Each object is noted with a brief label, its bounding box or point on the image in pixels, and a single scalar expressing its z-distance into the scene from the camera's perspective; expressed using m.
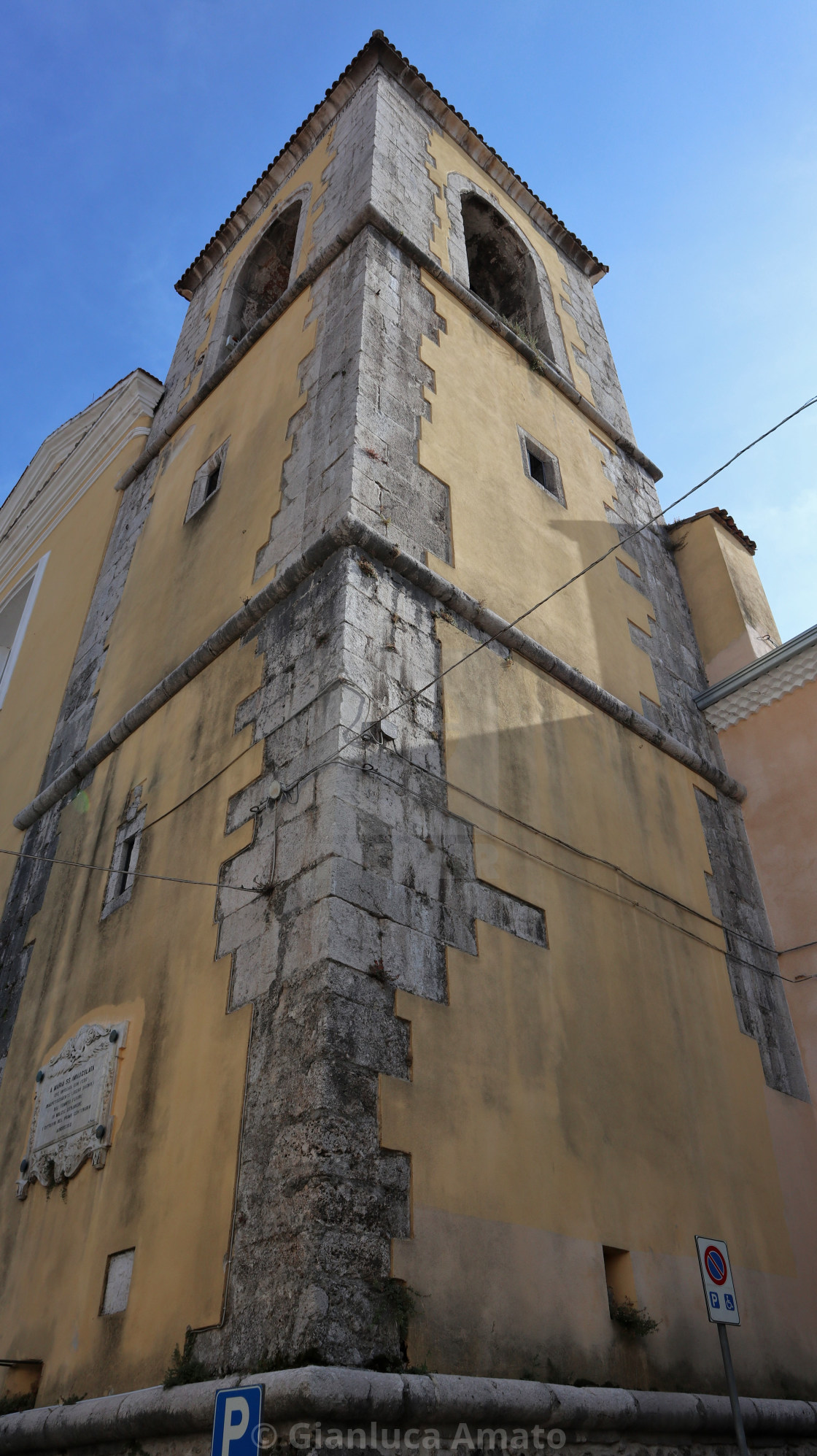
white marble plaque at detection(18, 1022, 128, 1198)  5.03
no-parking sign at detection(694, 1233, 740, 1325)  4.14
